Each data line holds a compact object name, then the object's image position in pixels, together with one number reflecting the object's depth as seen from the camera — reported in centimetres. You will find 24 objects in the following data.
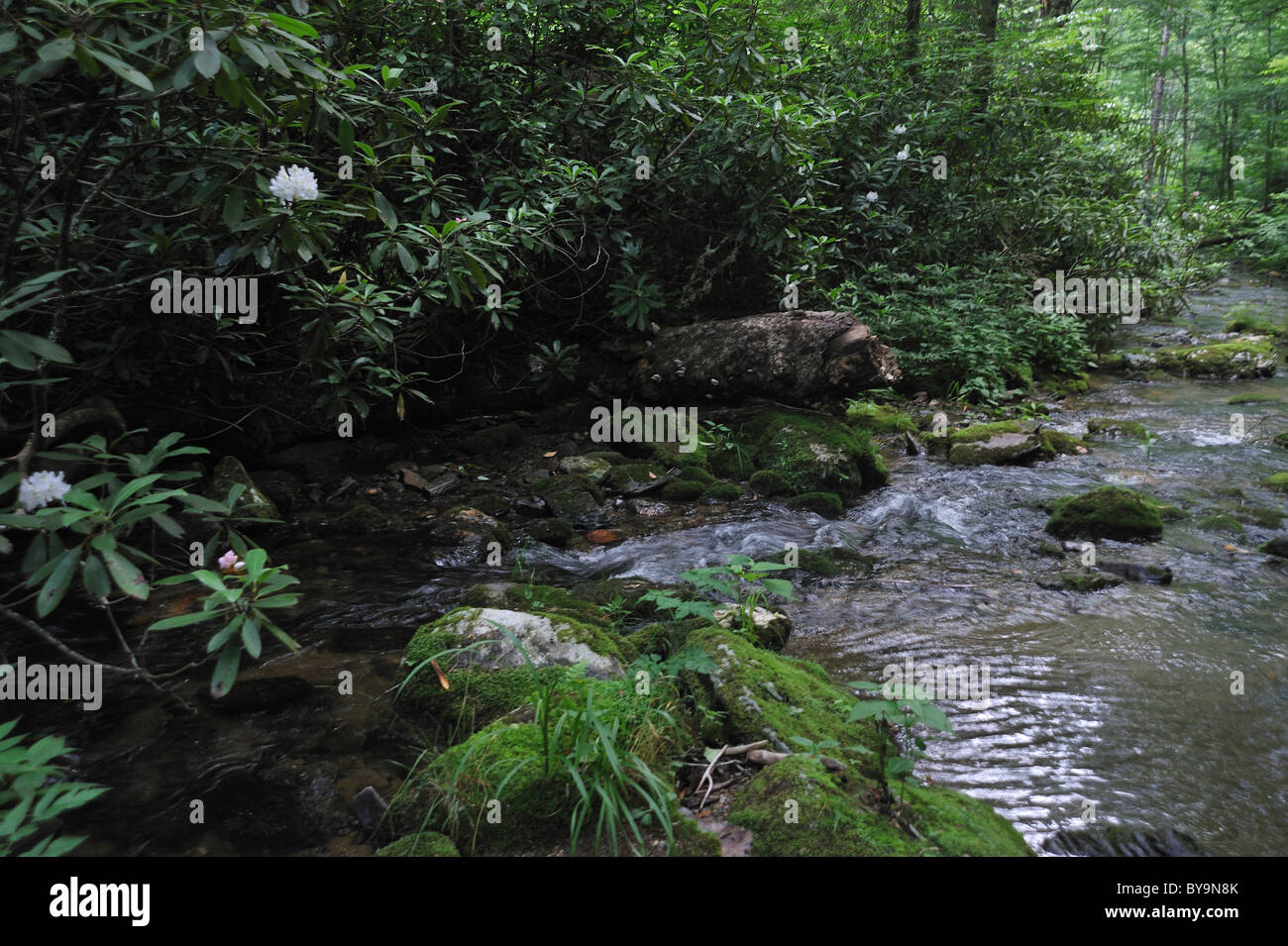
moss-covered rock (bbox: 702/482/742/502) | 606
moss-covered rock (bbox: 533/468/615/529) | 580
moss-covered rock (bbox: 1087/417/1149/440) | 741
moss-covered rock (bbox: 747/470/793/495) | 607
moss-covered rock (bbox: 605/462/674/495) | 619
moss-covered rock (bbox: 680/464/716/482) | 629
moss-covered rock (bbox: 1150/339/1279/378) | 959
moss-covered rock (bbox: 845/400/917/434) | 792
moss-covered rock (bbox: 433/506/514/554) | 515
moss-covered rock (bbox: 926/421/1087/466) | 667
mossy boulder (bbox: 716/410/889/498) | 605
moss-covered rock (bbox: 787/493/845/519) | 576
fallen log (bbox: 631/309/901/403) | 643
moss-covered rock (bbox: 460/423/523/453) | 699
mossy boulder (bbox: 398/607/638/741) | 268
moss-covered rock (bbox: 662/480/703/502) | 610
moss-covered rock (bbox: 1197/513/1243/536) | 511
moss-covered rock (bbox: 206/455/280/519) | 495
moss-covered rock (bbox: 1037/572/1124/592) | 433
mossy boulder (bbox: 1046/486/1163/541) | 506
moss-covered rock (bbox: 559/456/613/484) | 639
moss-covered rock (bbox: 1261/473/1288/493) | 584
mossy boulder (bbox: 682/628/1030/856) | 187
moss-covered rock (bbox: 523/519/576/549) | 530
